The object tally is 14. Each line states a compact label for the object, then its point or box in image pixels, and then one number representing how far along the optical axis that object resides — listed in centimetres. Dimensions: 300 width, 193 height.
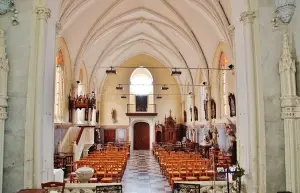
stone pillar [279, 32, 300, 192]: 500
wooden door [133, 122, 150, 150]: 2514
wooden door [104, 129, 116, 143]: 2452
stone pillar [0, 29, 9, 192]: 499
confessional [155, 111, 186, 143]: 2392
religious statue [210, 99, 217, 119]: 1625
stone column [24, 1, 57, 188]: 514
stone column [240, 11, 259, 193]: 525
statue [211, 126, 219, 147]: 1497
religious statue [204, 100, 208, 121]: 1732
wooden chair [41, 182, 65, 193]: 501
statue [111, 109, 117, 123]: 2470
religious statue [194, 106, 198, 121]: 2032
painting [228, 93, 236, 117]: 1290
